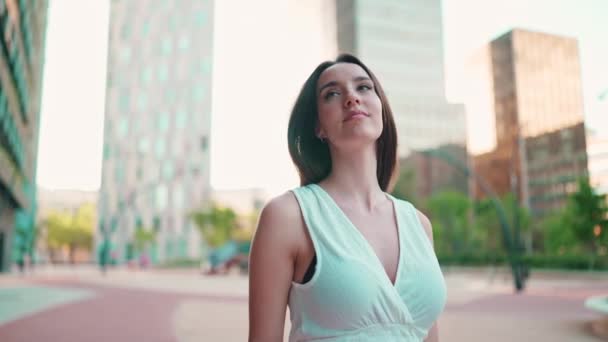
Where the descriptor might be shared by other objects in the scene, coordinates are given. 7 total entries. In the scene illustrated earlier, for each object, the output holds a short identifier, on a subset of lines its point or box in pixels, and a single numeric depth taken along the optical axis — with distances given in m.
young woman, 1.39
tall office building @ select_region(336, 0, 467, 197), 92.25
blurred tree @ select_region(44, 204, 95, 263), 88.00
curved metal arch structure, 19.55
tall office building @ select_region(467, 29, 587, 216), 91.12
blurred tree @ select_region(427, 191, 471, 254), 53.72
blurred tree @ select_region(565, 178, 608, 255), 30.19
